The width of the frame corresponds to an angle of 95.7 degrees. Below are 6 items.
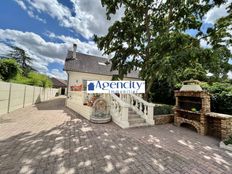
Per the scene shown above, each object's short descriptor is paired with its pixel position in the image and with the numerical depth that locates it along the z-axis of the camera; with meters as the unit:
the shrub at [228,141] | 3.20
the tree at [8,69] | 6.02
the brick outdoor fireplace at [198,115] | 3.82
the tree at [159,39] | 4.57
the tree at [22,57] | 23.03
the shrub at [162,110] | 5.71
